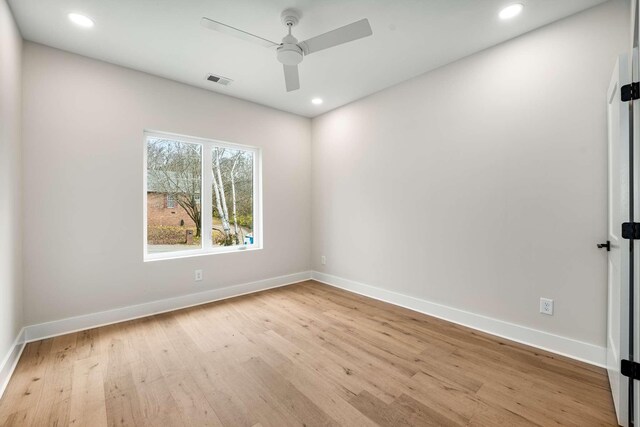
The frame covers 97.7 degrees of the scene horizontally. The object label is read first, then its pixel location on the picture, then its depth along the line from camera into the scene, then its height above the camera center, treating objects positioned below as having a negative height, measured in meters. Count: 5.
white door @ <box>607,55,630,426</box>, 1.49 -0.20
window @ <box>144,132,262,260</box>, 3.30 +0.22
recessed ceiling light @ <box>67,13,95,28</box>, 2.19 +1.55
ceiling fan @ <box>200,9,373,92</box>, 1.89 +1.25
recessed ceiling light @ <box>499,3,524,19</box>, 2.08 +1.53
